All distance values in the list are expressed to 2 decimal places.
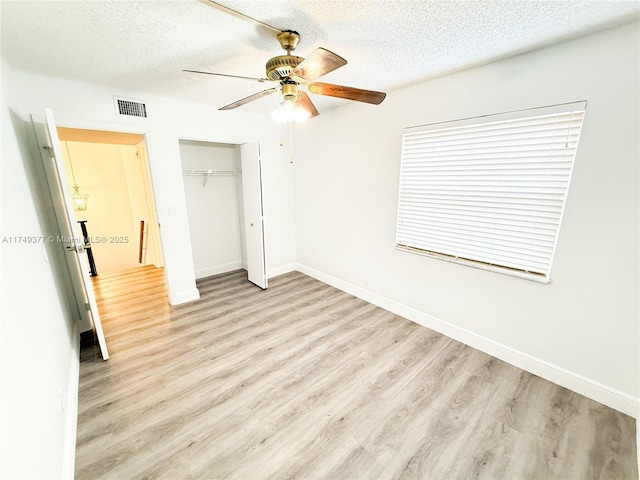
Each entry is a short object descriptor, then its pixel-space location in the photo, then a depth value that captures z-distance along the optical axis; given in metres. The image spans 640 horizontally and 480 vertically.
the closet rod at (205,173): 3.86
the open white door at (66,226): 2.00
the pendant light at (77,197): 4.35
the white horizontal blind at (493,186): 1.87
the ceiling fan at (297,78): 1.37
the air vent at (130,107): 2.65
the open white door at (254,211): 3.46
